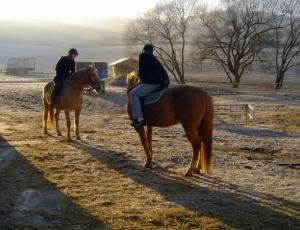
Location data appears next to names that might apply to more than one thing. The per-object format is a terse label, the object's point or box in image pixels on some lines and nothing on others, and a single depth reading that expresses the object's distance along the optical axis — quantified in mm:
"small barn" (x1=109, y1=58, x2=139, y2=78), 45988
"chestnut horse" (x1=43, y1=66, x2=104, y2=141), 12047
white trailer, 58656
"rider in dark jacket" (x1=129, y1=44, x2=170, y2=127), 8938
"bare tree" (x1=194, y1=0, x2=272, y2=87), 50594
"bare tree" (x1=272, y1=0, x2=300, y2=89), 50438
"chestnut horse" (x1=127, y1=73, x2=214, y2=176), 8547
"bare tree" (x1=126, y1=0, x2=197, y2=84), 53250
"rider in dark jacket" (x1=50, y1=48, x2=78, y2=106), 12625
